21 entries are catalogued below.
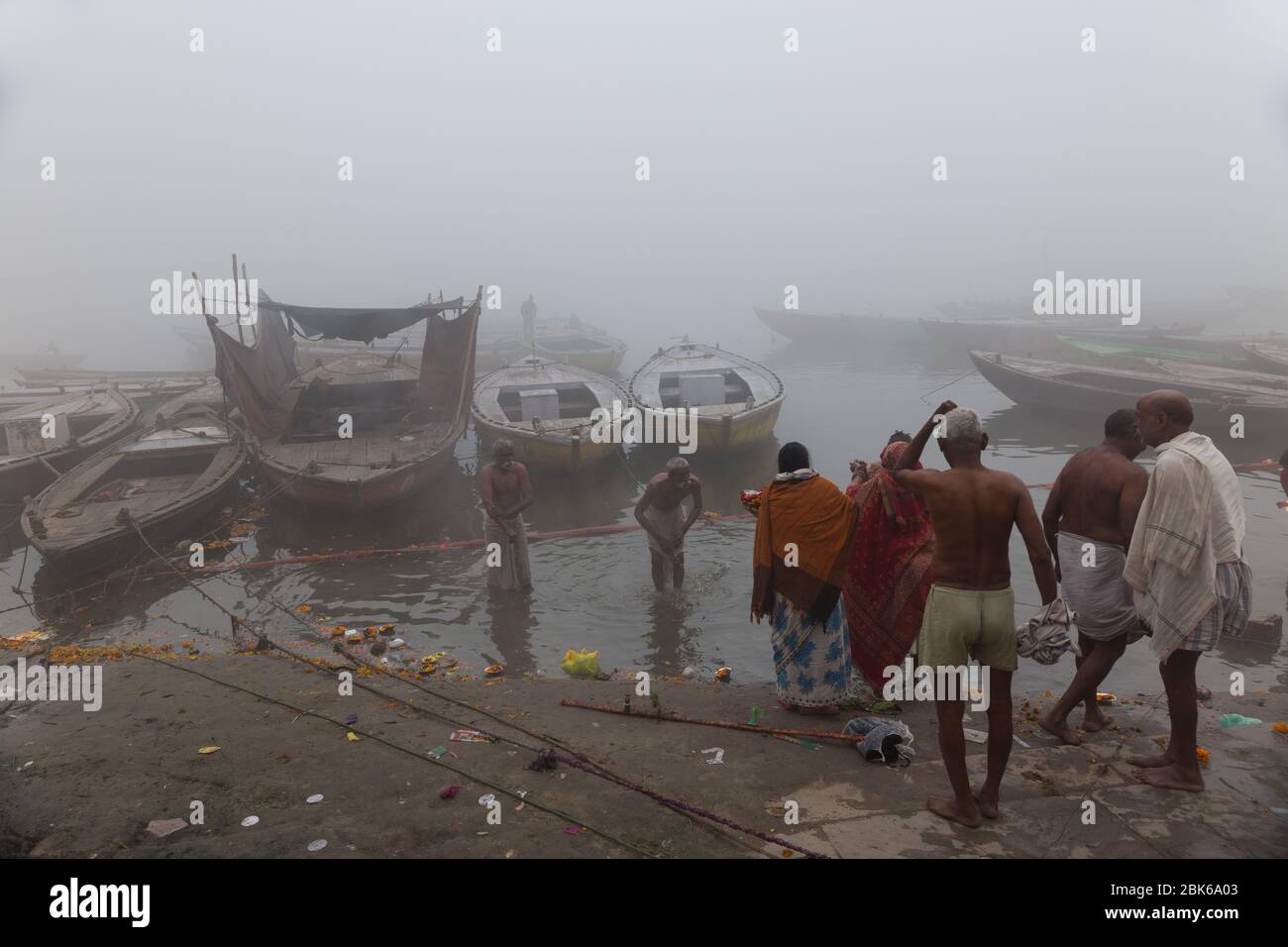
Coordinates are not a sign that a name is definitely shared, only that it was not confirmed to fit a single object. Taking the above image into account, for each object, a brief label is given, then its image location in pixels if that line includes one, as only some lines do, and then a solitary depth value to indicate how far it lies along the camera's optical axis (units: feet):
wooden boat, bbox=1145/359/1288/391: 57.93
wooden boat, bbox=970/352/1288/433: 49.88
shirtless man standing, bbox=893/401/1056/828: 10.82
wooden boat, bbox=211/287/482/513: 36.73
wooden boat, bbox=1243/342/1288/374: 66.28
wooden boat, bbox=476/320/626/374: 85.71
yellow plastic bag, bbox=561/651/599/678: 20.21
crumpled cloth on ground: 13.23
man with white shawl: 11.33
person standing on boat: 93.25
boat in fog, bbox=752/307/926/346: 123.85
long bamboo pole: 14.19
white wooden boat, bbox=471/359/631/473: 44.11
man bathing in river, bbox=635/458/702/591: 24.43
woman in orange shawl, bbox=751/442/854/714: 14.82
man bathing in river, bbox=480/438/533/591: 26.18
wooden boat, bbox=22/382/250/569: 30.25
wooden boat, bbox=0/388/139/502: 41.22
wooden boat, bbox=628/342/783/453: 46.70
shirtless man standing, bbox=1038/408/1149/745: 13.24
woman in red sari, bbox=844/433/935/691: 16.39
